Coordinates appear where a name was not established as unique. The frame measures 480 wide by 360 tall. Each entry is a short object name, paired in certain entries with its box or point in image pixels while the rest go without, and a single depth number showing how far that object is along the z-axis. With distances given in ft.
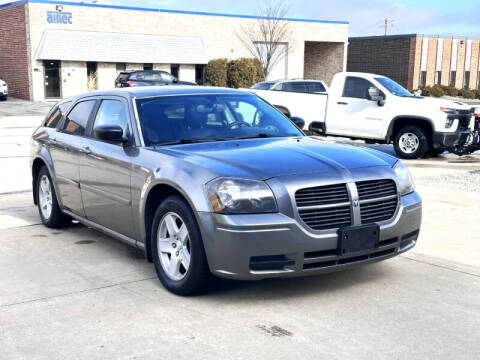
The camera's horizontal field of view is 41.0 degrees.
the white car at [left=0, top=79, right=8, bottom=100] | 119.24
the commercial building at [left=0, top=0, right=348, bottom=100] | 124.67
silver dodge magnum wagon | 15.14
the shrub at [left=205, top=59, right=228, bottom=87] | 144.66
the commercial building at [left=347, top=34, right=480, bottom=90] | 193.67
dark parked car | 107.45
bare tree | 154.92
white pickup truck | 46.11
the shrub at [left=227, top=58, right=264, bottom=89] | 143.33
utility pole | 320.56
